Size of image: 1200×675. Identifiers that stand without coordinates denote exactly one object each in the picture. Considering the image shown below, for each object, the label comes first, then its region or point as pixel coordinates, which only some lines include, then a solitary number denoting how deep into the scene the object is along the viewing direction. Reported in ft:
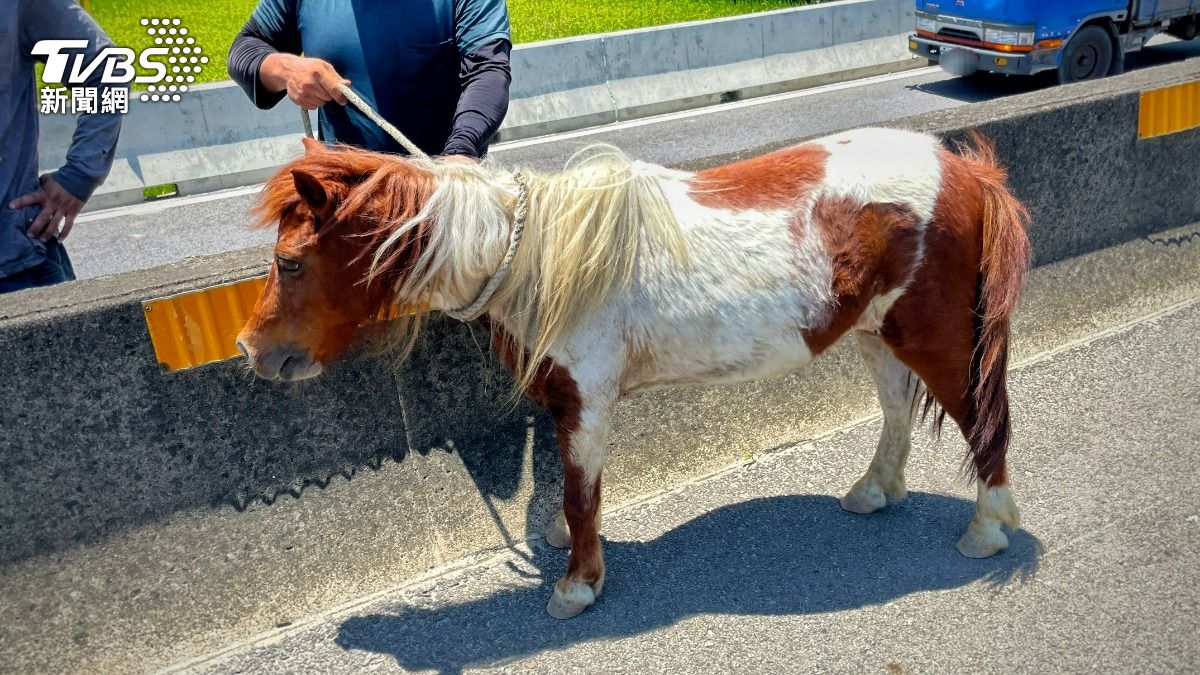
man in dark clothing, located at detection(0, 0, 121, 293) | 11.07
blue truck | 37.11
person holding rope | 10.09
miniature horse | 9.01
